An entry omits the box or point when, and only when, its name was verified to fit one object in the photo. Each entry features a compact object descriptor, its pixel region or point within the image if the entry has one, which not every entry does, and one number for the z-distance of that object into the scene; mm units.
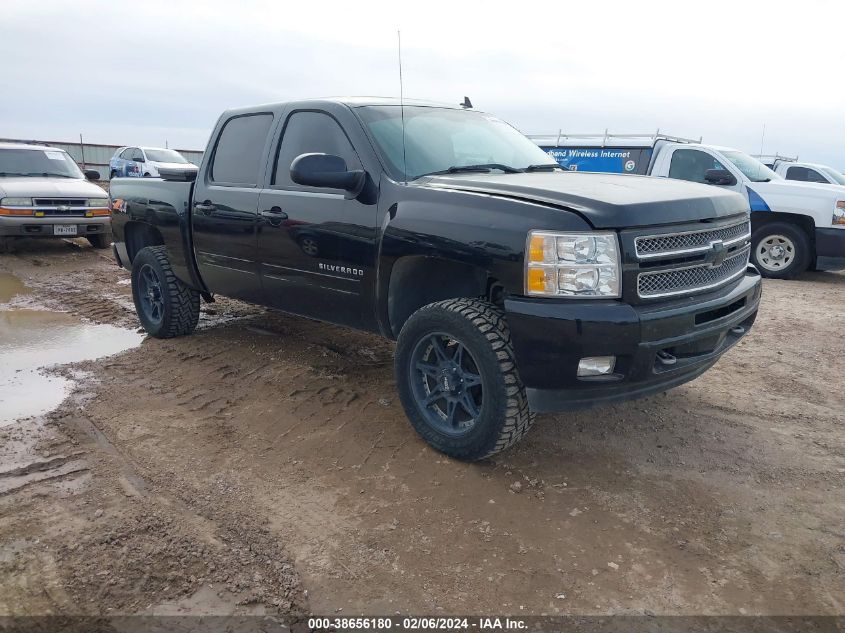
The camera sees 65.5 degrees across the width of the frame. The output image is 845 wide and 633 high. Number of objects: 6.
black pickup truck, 2971
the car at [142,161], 18500
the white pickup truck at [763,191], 9000
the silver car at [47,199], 9781
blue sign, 10445
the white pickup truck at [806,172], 13672
